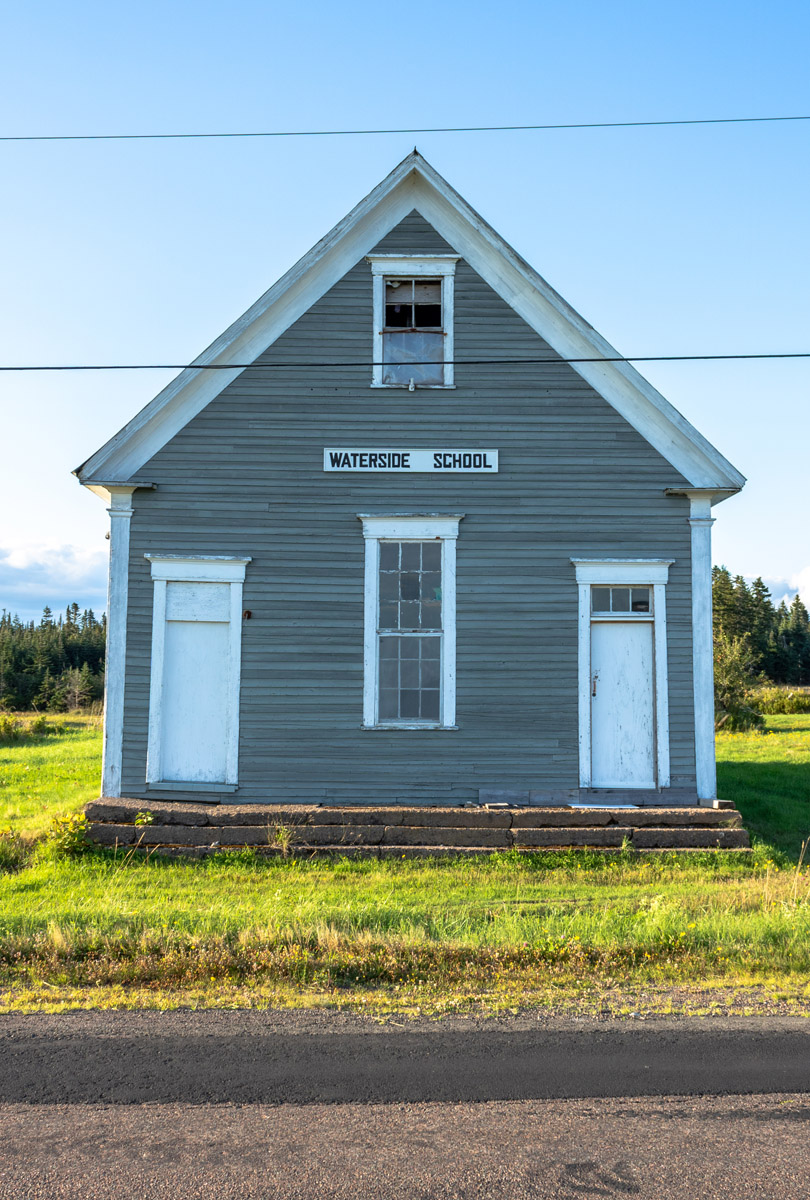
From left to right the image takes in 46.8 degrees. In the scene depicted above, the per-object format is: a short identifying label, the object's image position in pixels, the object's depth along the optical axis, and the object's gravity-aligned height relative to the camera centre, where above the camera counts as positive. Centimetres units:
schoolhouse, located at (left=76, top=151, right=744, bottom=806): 1177 +181
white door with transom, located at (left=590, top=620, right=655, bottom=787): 1192 -5
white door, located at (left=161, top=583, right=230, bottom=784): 1183 +14
